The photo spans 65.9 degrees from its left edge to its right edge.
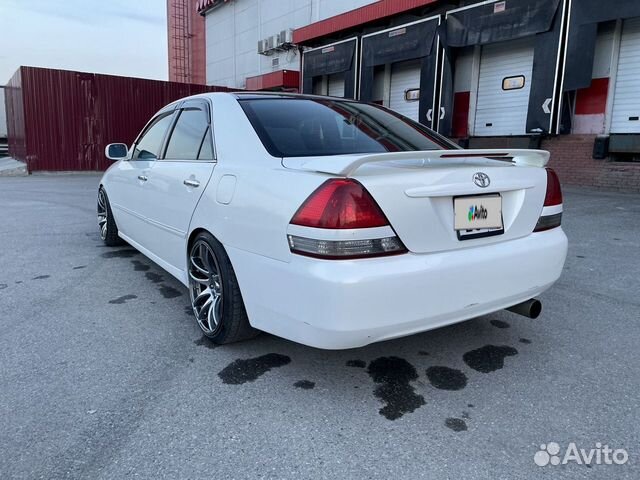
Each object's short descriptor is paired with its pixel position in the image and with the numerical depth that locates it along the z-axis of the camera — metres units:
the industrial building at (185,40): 32.59
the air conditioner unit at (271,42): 22.00
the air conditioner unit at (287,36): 20.95
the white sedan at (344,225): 1.96
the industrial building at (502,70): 9.95
